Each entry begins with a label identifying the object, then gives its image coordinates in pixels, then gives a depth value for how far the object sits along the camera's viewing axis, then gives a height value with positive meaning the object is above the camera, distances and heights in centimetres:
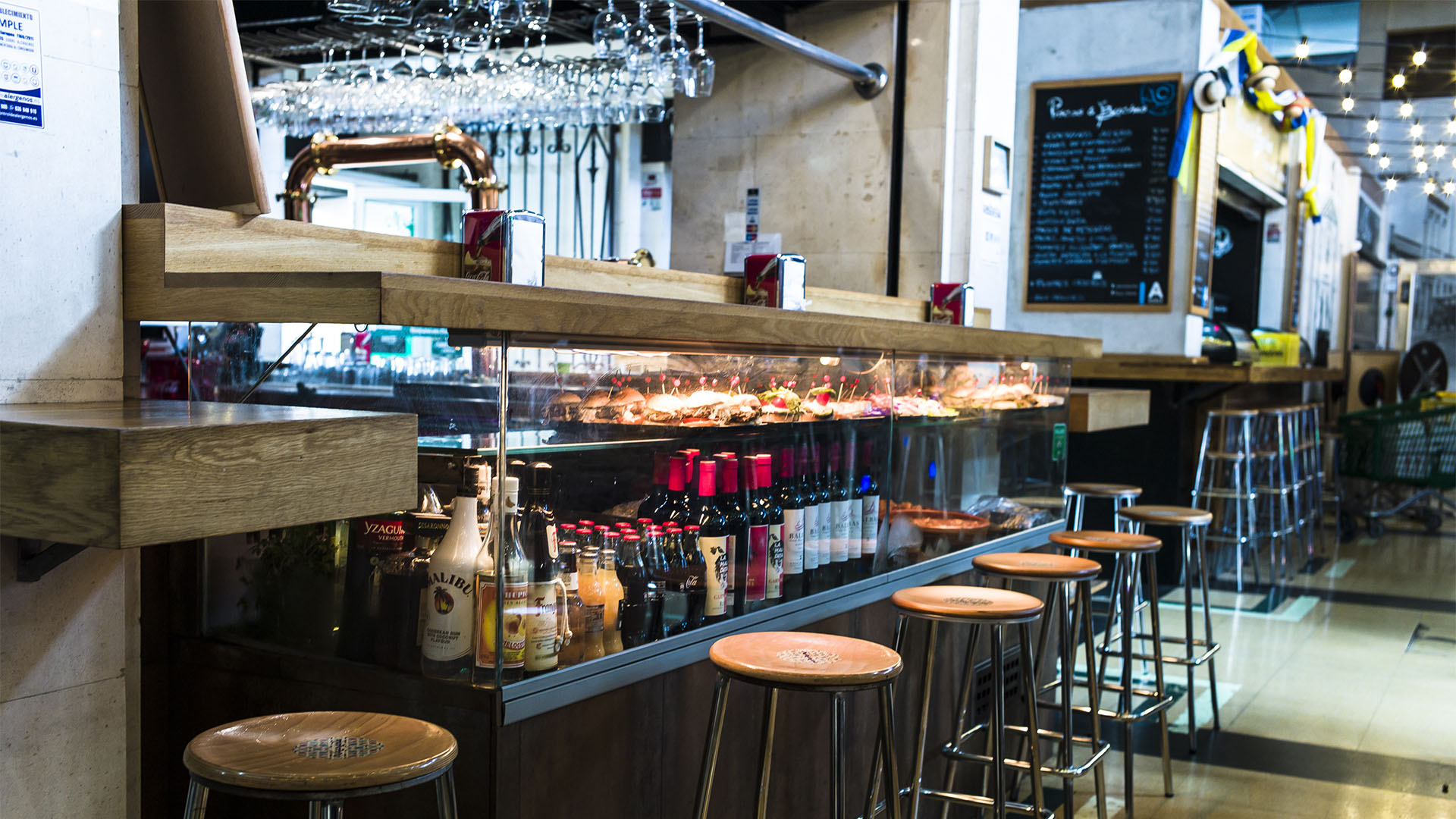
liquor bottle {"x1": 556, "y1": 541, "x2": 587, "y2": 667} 199 -43
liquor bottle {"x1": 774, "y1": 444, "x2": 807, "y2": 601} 268 -36
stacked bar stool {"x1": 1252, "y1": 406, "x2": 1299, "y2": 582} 718 -63
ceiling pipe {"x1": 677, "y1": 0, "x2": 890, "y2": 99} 354 +104
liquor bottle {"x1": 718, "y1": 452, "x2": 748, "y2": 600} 248 -33
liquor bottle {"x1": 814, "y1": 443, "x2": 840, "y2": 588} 279 -36
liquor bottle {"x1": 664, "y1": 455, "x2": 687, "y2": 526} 232 -26
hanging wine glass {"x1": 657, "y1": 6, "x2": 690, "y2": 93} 374 +92
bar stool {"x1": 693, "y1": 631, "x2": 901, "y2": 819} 190 -49
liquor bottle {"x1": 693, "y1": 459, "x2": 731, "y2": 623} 240 -37
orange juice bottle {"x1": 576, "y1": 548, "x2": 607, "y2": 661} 205 -42
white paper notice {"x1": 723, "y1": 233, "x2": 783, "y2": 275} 489 +45
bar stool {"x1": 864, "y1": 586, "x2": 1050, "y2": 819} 249 -56
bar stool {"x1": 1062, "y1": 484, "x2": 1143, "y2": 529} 459 -46
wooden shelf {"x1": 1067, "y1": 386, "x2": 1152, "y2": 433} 451 -15
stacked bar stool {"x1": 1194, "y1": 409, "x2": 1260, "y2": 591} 666 -58
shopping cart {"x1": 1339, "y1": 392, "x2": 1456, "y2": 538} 880 -51
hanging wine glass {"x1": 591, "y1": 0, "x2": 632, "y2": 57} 360 +97
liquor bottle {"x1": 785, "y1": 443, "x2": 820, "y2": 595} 274 -36
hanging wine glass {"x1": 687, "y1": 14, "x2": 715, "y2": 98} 380 +90
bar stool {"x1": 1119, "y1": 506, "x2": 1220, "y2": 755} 409 -65
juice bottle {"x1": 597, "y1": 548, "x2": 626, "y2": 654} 210 -43
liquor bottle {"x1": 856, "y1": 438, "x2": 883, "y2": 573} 294 -35
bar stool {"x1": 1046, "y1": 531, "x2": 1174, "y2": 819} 348 -72
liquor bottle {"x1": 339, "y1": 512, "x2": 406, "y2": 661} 192 -36
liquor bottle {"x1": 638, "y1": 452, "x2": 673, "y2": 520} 227 -25
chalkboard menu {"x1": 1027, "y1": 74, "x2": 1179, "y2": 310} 705 +103
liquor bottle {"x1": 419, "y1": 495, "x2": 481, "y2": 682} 183 -38
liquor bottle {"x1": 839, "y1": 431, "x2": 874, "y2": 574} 288 -37
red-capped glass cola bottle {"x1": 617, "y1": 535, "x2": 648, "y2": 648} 217 -42
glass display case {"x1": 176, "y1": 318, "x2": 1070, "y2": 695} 184 -28
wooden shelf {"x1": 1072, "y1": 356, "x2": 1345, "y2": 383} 654 +1
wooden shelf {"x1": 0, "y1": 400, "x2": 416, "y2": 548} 120 -13
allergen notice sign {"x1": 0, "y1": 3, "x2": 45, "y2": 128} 159 +35
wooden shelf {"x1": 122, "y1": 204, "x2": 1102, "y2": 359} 146 +8
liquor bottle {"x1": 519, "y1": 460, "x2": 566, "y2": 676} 189 -35
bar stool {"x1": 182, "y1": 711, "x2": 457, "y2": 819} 135 -48
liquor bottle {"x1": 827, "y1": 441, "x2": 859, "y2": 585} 284 -36
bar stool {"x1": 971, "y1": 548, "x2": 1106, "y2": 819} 296 -61
